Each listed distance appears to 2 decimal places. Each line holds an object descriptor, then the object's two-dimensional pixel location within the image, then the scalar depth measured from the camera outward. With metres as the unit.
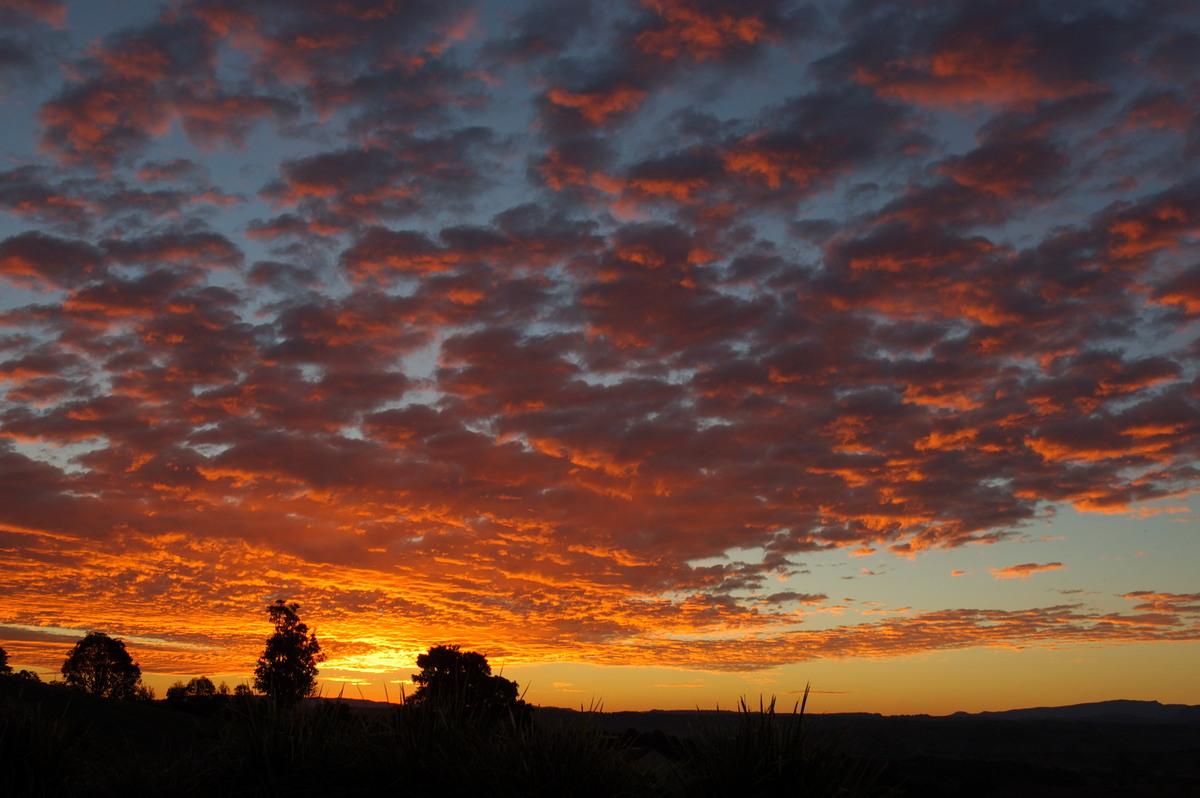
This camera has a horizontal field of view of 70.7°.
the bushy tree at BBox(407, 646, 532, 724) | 52.53
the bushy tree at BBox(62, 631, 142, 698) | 84.12
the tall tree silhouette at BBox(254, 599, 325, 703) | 74.59
